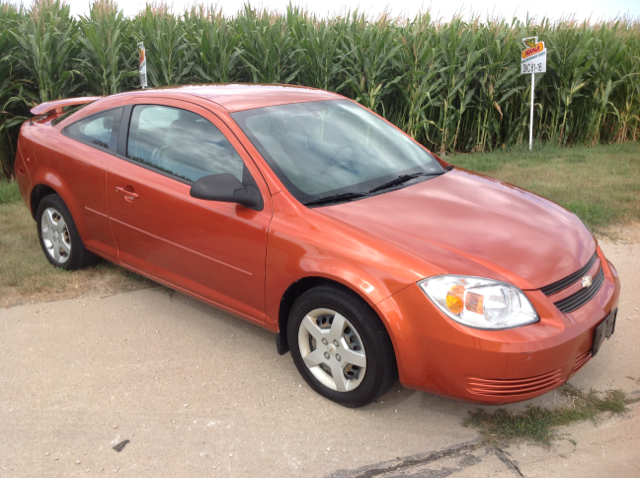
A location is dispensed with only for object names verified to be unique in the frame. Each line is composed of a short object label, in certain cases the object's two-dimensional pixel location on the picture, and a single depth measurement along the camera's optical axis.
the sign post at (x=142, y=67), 7.89
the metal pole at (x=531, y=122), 10.38
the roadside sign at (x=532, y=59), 10.05
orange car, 2.90
